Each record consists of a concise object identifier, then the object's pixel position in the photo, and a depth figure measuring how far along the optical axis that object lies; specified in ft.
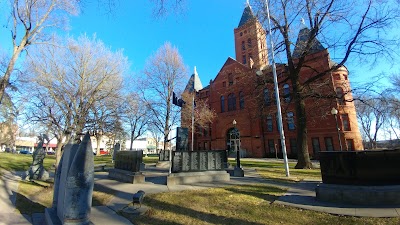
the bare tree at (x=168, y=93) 94.58
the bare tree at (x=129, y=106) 52.97
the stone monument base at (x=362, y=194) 18.35
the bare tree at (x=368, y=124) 141.18
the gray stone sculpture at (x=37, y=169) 42.45
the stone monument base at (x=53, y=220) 15.46
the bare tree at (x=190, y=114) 100.12
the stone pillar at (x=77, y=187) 15.51
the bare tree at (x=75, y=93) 44.06
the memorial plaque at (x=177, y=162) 35.64
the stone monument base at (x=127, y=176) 34.37
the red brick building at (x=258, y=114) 56.65
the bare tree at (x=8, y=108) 46.52
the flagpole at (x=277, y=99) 39.76
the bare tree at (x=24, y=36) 33.86
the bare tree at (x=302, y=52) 48.96
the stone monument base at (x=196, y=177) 33.19
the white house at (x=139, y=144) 190.31
